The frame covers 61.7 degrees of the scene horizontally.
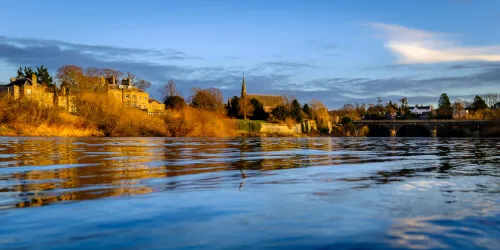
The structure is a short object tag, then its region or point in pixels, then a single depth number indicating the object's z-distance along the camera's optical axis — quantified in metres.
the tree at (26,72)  93.45
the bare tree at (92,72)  82.31
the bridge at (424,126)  91.64
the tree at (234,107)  106.19
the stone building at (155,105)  94.18
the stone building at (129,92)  88.12
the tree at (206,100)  88.53
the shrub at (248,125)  84.62
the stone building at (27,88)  75.57
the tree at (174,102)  82.69
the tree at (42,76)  94.56
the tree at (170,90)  91.19
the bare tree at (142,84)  97.44
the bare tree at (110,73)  87.76
